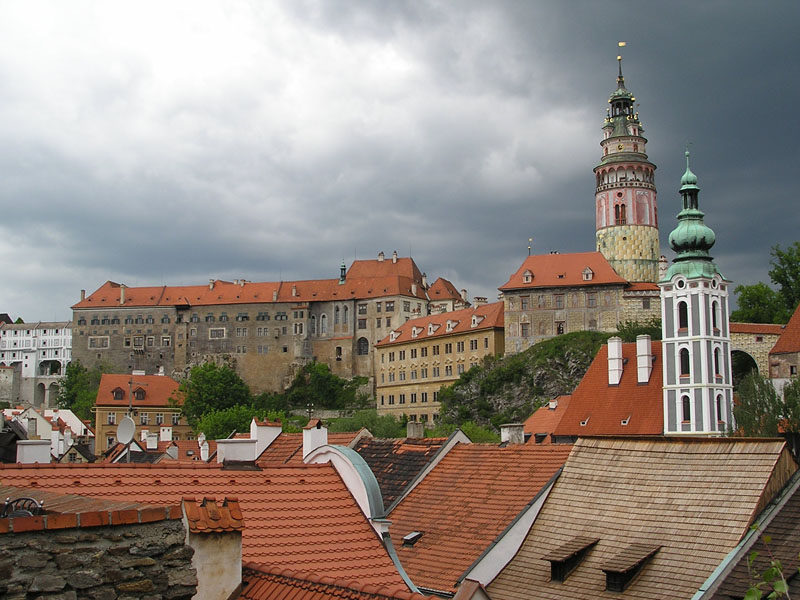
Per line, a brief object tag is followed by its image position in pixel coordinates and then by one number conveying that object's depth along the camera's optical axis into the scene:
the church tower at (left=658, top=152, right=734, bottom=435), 51.81
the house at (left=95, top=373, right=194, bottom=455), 89.62
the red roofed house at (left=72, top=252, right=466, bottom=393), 114.70
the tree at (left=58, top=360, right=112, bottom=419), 115.08
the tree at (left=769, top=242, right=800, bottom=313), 77.69
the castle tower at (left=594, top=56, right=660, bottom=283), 90.88
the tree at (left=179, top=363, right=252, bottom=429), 98.88
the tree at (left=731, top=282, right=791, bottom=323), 78.74
